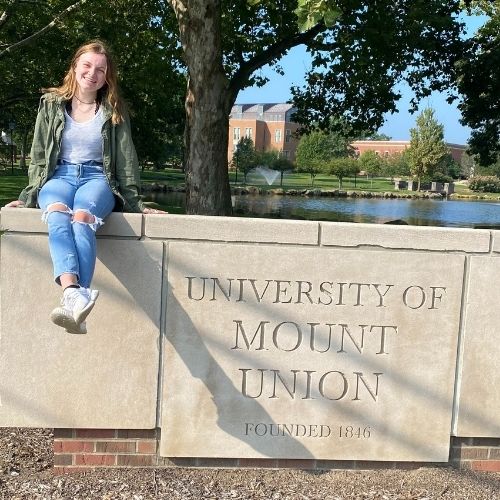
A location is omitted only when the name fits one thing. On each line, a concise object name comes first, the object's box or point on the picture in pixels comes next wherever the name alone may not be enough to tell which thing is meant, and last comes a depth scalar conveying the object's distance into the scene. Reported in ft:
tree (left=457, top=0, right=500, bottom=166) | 57.98
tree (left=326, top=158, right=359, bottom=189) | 192.54
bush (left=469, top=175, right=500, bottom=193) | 238.07
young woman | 11.78
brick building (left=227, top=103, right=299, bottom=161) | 349.41
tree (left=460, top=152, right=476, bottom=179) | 331.98
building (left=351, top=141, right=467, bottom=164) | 345.31
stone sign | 12.35
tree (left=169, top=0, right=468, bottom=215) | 31.89
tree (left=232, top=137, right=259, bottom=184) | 198.39
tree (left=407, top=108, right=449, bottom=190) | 224.53
